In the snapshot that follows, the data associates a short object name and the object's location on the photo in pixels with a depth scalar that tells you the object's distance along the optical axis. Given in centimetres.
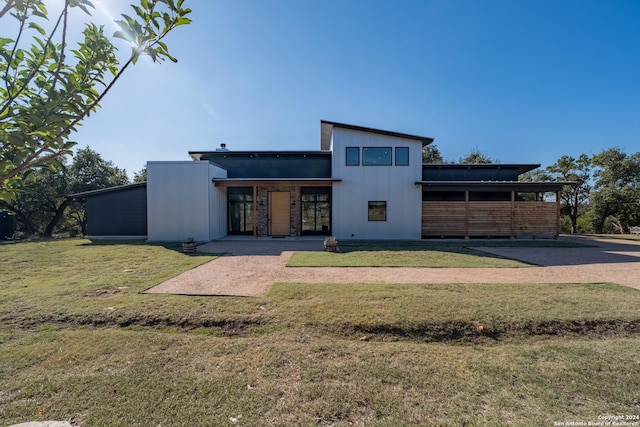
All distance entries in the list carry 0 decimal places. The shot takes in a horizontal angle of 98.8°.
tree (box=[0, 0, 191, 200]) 126
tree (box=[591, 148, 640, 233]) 2328
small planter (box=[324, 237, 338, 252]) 1063
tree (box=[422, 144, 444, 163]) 3297
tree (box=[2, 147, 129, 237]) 2009
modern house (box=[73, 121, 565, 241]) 1377
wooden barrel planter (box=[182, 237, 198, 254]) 1041
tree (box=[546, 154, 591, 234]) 2627
